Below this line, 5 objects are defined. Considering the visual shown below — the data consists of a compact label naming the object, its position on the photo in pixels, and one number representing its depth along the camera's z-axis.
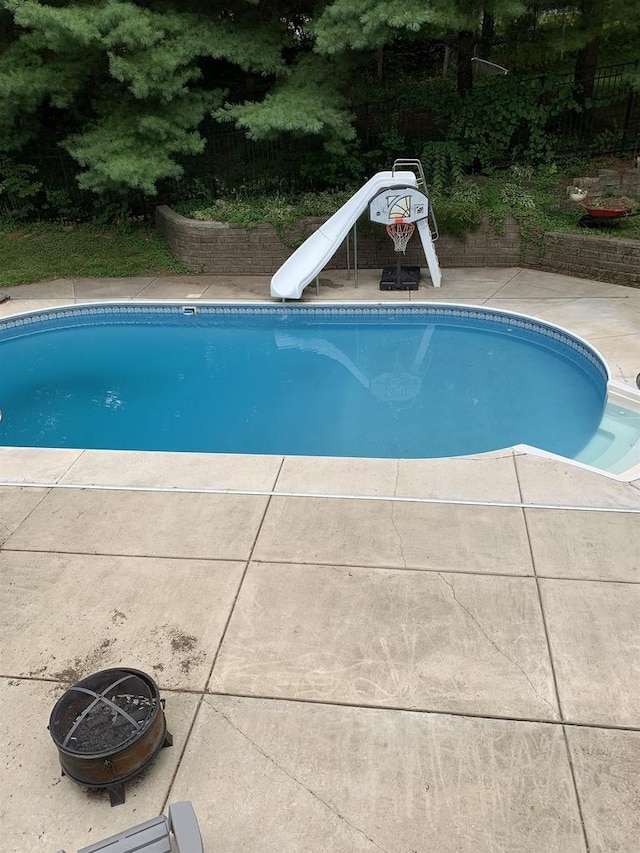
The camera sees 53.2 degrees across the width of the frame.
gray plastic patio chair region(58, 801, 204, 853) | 2.29
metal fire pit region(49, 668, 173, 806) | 2.68
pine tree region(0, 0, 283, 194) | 9.41
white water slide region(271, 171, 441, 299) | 9.12
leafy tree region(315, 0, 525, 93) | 8.49
